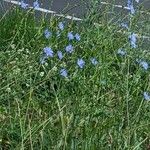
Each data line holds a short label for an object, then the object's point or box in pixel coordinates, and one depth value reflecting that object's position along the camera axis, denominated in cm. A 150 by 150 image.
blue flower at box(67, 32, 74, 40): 301
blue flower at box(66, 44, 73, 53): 289
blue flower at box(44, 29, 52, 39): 302
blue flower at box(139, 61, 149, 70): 295
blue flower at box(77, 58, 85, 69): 279
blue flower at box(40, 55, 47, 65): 273
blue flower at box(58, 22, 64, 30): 321
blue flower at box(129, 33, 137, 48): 285
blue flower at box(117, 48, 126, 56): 306
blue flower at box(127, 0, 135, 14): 310
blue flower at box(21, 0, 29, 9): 342
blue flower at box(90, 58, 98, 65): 290
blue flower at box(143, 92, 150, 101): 254
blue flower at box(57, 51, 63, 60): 283
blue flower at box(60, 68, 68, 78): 266
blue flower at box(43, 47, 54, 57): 273
